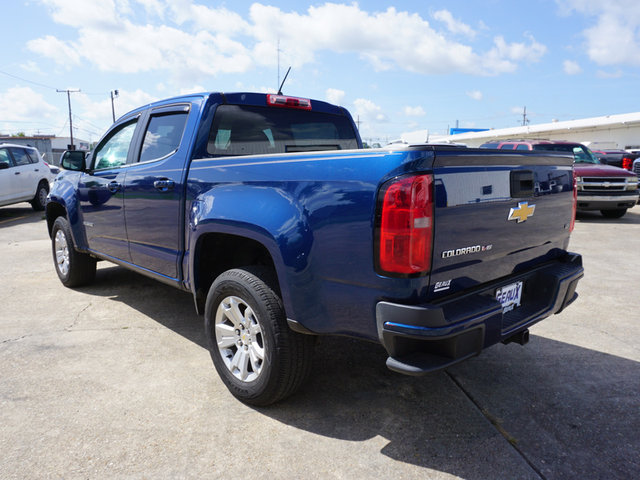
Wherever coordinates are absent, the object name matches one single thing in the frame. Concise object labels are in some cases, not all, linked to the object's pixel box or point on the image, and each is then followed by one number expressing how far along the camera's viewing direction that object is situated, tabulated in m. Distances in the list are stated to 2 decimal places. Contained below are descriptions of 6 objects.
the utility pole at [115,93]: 60.66
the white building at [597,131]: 30.06
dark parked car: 17.50
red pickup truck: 10.70
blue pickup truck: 2.17
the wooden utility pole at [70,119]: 65.81
